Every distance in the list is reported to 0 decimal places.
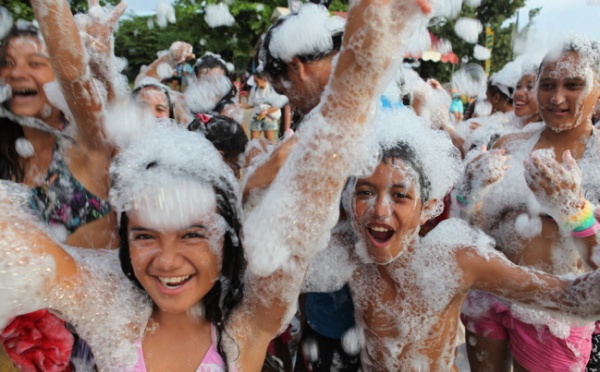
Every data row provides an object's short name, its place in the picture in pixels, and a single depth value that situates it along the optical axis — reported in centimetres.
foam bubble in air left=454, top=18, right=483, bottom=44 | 382
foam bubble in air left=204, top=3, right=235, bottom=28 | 448
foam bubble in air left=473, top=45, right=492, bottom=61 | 791
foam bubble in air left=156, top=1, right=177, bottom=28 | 388
